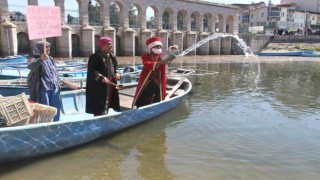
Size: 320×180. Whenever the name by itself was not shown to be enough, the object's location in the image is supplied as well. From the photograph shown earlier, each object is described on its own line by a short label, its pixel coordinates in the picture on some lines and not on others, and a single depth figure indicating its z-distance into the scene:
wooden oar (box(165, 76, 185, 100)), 9.81
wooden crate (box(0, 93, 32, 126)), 5.53
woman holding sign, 6.36
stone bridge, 30.46
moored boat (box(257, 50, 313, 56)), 42.60
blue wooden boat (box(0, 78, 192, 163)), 5.38
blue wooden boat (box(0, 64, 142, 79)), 13.77
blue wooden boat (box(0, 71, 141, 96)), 10.39
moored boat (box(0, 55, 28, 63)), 20.53
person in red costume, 7.57
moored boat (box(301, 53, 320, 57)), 41.66
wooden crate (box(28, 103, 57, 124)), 6.03
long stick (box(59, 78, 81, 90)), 7.69
